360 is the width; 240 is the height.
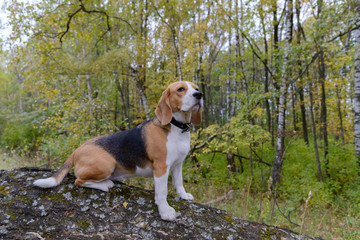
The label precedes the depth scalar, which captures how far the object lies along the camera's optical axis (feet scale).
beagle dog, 6.57
